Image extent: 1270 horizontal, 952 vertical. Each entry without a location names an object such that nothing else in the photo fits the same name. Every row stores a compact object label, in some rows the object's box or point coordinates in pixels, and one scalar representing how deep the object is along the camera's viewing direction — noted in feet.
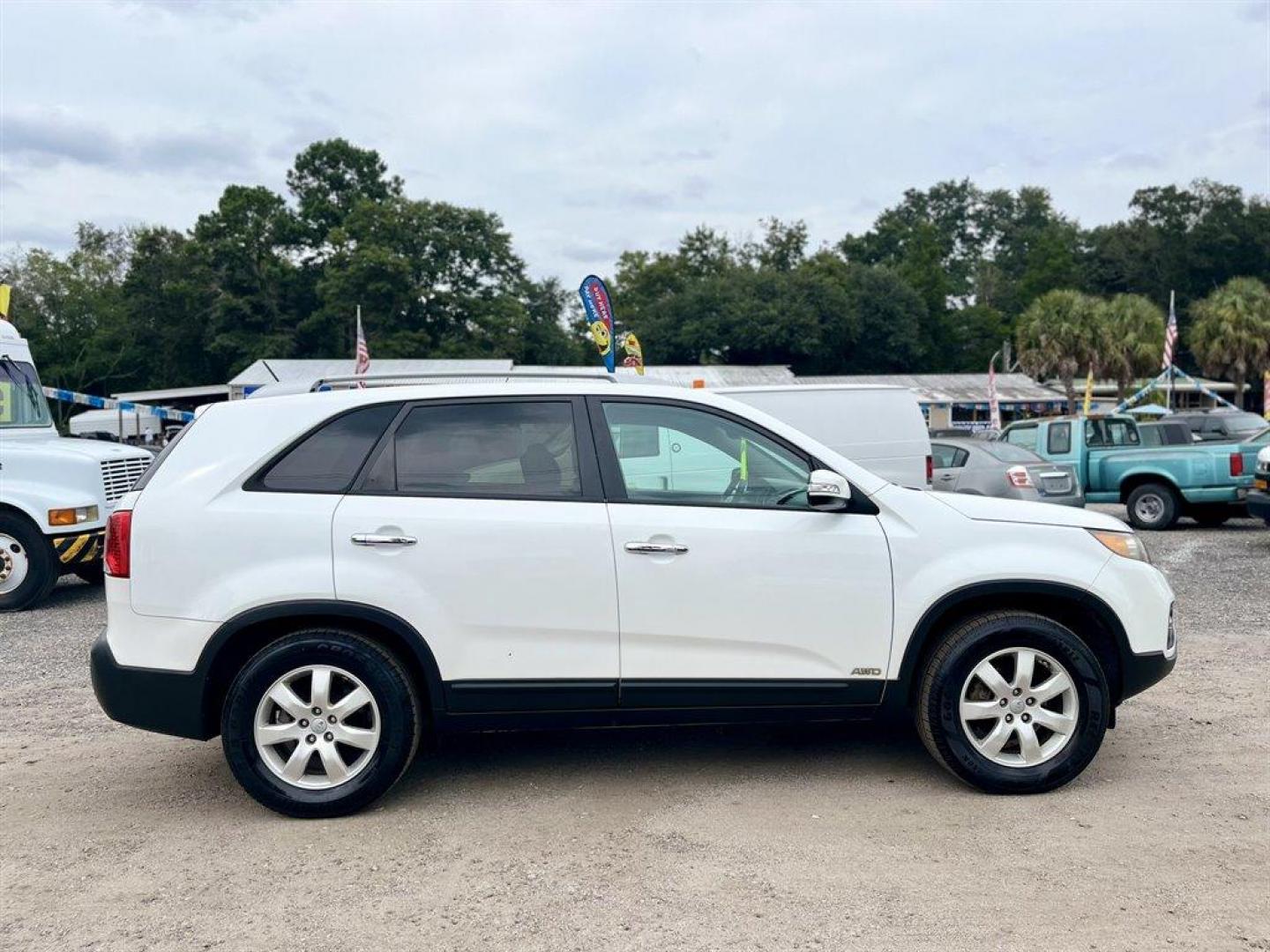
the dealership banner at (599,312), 42.42
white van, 33.22
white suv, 14.37
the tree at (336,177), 200.23
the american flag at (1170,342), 106.11
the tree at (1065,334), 155.63
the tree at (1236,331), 153.28
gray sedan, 42.42
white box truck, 31.78
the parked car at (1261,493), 39.17
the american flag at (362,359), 79.41
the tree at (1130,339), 155.22
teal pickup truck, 48.75
